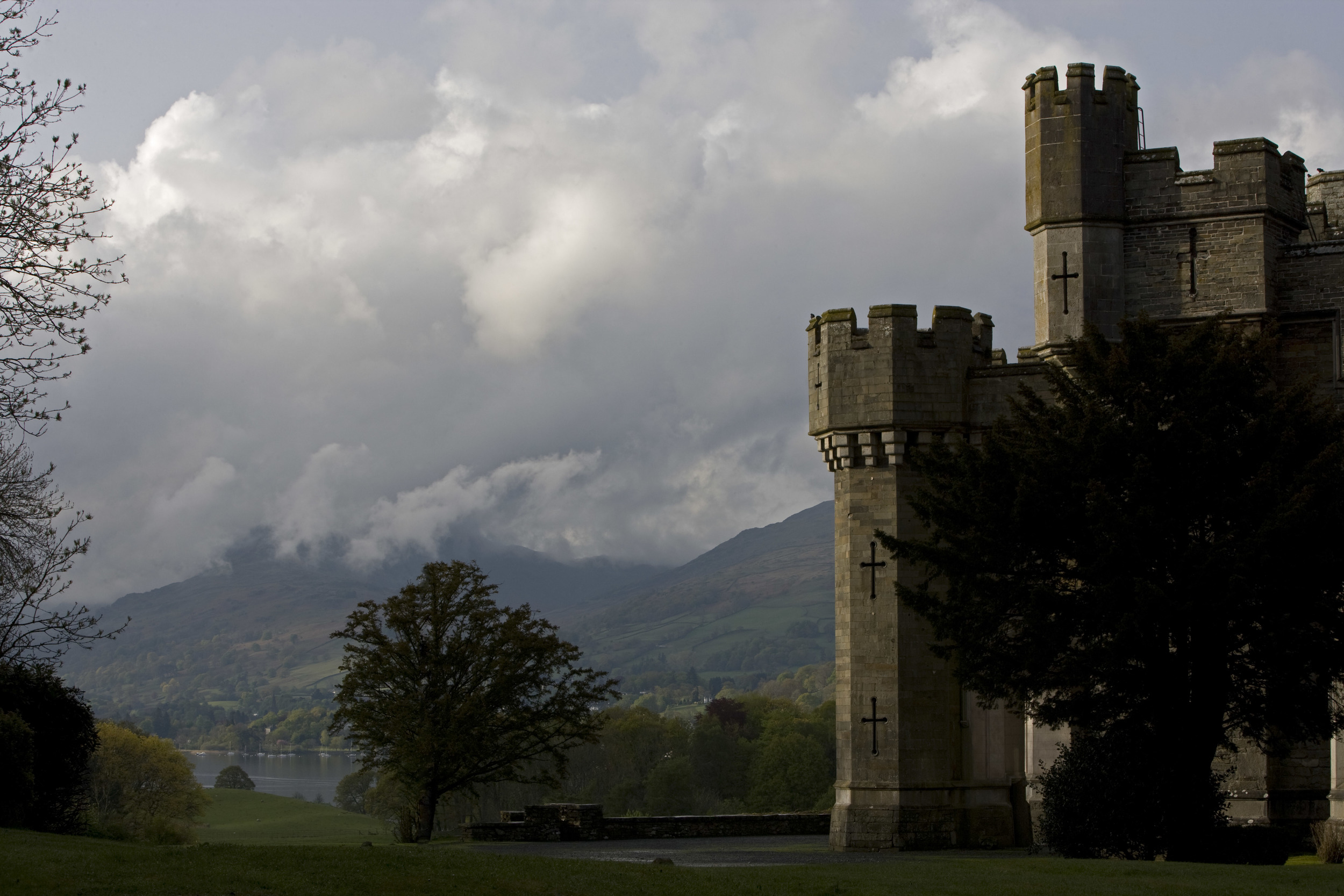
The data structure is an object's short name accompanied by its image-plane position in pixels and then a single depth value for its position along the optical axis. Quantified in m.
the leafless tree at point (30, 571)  23.45
